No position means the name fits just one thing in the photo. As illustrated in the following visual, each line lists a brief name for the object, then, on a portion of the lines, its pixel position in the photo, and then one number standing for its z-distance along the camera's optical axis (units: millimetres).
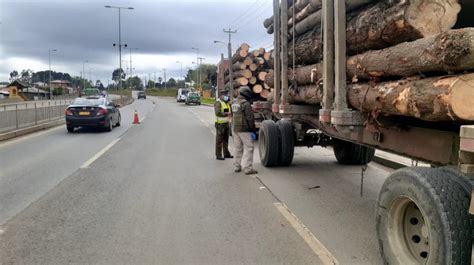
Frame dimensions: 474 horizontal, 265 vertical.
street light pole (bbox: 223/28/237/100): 16422
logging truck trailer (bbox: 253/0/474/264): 3318
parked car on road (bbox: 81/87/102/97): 82269
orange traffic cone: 24170
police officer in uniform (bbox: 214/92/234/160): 11211
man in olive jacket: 9477
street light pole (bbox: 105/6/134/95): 58412
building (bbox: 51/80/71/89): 157375
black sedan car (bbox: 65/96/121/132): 18578
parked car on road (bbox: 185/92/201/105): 60250
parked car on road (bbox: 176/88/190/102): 70875
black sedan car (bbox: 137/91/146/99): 103588
